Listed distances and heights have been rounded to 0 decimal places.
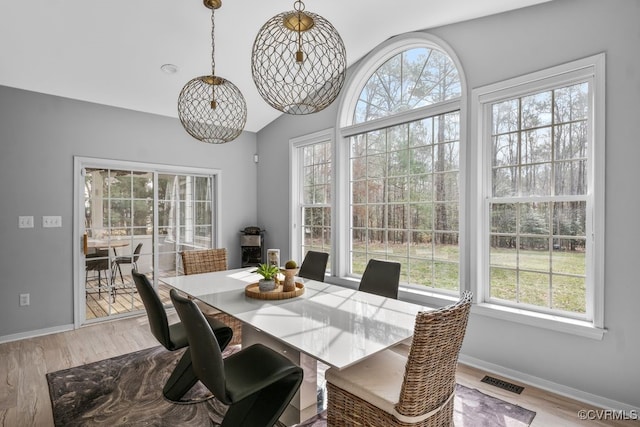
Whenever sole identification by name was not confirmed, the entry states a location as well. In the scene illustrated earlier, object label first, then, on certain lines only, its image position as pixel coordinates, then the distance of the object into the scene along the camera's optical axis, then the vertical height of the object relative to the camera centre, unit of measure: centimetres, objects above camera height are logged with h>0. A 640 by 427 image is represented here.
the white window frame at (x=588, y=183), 227 +19
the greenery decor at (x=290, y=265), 258 -40
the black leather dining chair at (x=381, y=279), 269 -54
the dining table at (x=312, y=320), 159 -61
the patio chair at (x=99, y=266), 400 -63
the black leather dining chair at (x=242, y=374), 154 -84
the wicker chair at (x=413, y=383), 144 -83
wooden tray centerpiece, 234 -56
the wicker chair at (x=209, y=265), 332 -54
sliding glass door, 397 -18
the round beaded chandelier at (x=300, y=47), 168 +86
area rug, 216 -131
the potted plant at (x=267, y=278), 242 -47
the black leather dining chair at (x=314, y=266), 330 -53
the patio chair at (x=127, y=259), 421 -58
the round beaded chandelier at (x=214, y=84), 229 +87
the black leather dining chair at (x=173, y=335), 218 -86
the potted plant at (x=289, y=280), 244 -49
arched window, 313 +52
